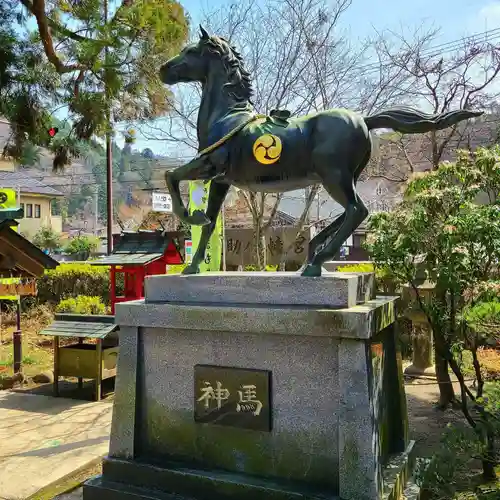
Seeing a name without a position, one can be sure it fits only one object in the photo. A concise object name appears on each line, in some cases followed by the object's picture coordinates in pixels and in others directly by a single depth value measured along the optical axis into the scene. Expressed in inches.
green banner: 283.2
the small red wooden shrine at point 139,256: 352.5
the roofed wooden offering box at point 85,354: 273.7
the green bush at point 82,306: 413.7
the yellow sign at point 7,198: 288.9
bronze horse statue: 131.4
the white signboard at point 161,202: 411.2
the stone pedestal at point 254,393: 115.6
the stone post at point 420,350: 306.0
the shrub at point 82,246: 1314.0
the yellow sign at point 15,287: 327.3
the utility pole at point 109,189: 474.9
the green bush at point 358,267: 362.4
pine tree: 267.9
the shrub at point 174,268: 510.5
